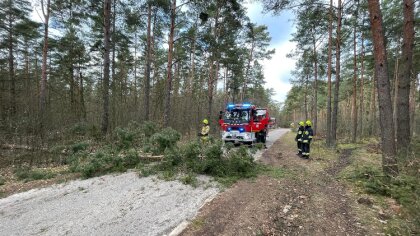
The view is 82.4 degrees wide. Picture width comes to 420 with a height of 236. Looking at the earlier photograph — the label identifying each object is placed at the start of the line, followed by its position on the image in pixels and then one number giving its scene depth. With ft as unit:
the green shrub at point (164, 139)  26.96
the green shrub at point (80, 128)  35.87
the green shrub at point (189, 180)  21.43
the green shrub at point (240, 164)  24.40
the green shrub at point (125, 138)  28.02
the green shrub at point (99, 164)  23.68
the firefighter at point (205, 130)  41.01
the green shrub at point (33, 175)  24.51
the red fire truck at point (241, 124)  44.50
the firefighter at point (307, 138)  35.94
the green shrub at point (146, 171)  23.56
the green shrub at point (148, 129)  33.47
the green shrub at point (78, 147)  30.86
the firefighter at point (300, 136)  37.81
